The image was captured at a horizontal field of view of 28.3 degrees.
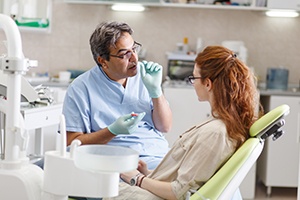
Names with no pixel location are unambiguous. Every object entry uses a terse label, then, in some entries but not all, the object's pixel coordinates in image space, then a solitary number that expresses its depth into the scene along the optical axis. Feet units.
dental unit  4.75
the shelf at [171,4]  15.66
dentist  8.29
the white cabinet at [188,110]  14.84
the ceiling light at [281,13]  16.34
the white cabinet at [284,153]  14.93
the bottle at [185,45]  16.40
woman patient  6.57
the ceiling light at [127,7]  16.46
